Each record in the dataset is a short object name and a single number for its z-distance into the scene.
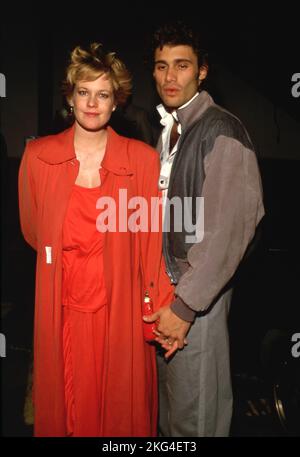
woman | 1.77
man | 1.62
